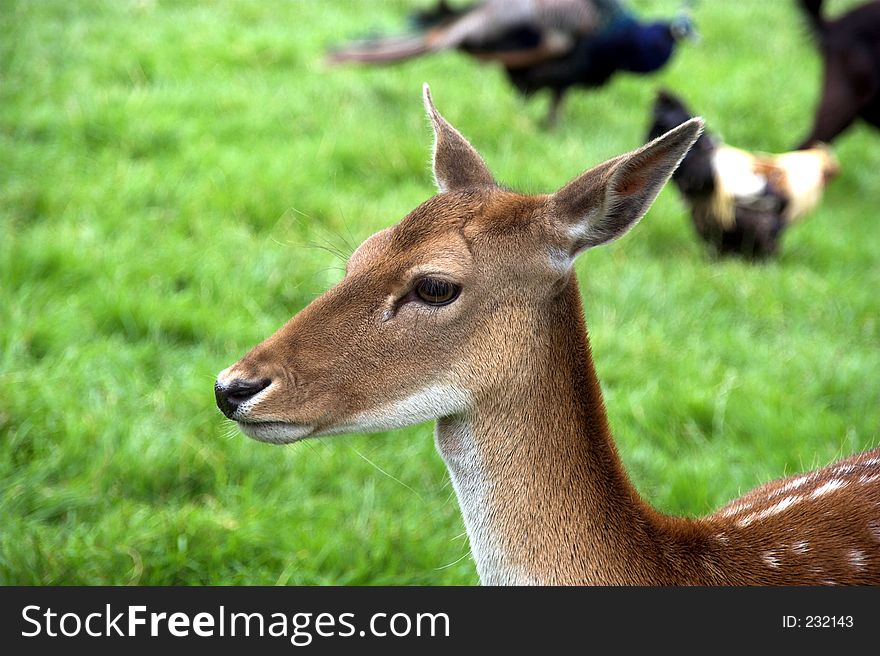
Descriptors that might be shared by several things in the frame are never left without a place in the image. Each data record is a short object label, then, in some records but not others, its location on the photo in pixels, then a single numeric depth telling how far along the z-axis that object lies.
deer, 5.24
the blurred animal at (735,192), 12.05
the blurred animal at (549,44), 15.16
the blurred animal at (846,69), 14.65
